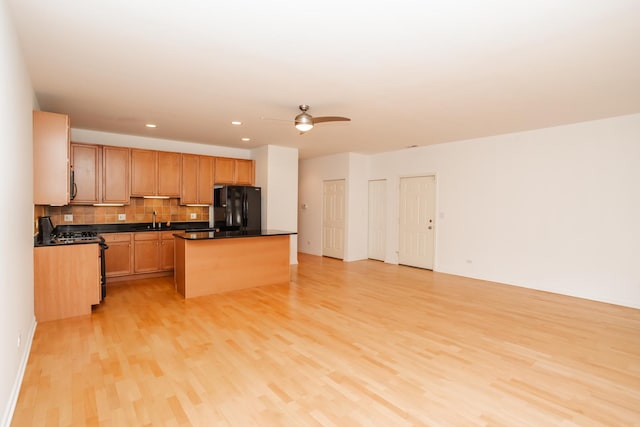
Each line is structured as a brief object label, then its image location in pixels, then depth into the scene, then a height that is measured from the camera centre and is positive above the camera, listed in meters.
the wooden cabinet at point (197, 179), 6.45 +0.48
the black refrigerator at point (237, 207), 6.64 -0.06
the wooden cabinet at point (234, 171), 6.87 +0.70
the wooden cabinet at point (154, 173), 5.94 +0.56
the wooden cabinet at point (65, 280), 3.73 -0.91
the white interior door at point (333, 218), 8.16 -0.35
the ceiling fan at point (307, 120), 3.94 +1.01
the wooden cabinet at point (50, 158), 3.50 +0.47
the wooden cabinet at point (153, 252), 5.79 -0.86
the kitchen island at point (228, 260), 4.78 -0.88
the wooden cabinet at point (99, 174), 5.41 +0.50
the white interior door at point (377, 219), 8.00 -0.35
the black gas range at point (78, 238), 4.09 -0.48
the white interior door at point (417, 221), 6.98 -0.35
